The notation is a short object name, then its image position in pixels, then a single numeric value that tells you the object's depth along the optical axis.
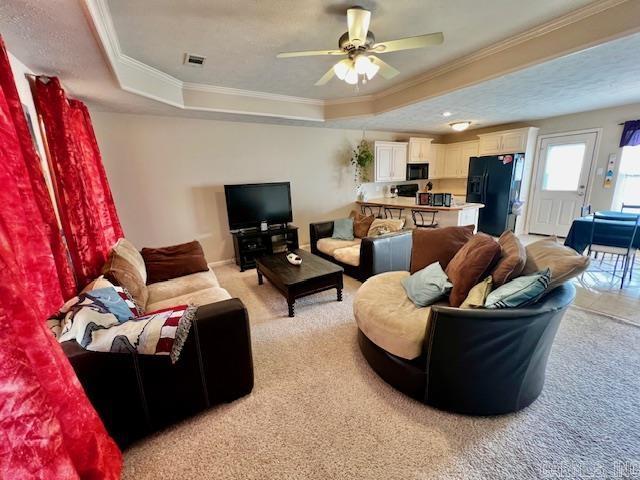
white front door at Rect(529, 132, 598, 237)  4.95
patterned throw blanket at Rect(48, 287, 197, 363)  1.32
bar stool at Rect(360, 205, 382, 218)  5.28
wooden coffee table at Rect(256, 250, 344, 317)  2.72
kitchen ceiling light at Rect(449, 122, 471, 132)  4.81
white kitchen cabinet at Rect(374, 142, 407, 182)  5.69
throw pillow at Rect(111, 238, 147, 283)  2.36
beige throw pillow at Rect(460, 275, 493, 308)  1.54
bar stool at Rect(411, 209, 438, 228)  4.29
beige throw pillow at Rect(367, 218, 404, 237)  3.73
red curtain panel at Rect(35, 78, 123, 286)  2.19
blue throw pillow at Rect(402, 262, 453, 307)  1.95
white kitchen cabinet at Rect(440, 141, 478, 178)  6.39
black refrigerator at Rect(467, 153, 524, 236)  5.26
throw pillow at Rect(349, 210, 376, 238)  4.18
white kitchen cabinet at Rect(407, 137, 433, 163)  6.14
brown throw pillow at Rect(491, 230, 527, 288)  1.62
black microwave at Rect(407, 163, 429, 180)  6.41
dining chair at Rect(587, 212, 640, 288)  2.96
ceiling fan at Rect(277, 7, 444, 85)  1.87
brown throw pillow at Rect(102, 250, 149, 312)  2.00
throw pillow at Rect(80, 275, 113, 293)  1.69
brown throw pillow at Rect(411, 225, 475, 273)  2.30
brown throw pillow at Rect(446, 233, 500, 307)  1.76
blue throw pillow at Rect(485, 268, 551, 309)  1.40
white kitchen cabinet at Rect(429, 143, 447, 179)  6.69
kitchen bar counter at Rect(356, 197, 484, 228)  4.03
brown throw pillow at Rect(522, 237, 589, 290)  1.41
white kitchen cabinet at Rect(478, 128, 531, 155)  5.32
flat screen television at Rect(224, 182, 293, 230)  4.18
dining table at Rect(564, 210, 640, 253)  2.98
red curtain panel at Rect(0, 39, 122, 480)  0.83
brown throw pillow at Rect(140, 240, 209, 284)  2.85
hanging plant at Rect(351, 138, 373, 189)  5.50
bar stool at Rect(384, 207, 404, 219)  4.82
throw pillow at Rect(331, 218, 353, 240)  4.12
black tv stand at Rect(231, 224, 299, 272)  4.20
